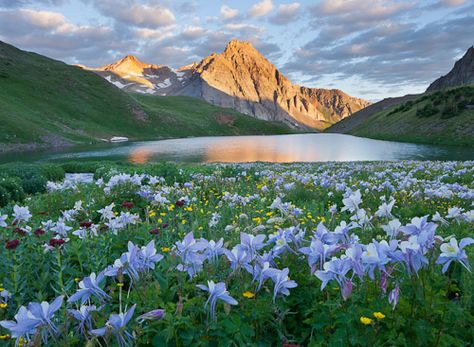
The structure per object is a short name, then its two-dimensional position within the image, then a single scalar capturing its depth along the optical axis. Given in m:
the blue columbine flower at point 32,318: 1.83
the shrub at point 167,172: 14.63
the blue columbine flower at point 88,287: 2.06
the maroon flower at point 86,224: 4.23
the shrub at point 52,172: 20.92
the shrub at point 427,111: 85.38
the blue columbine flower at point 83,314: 2.13
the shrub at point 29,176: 16.98
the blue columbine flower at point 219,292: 2.08
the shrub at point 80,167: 28.27
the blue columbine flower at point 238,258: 2.45
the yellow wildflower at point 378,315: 1.96
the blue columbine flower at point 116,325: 1.85
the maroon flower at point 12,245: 3.50
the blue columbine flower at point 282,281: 2.32
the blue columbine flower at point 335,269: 2.16
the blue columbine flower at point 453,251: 2.12
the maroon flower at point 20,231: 4.42
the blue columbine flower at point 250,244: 2.60
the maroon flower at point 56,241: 3.43
